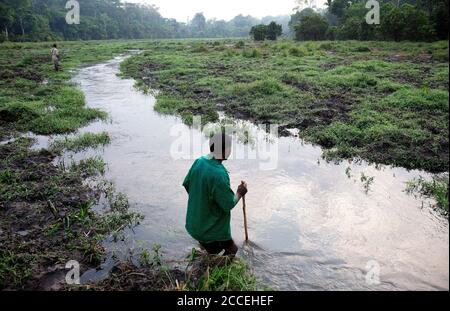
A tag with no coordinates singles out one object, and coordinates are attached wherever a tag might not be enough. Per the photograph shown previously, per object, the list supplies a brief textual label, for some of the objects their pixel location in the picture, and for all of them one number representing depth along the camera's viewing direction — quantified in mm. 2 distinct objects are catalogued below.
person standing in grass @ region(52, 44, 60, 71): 20880
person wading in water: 3512
